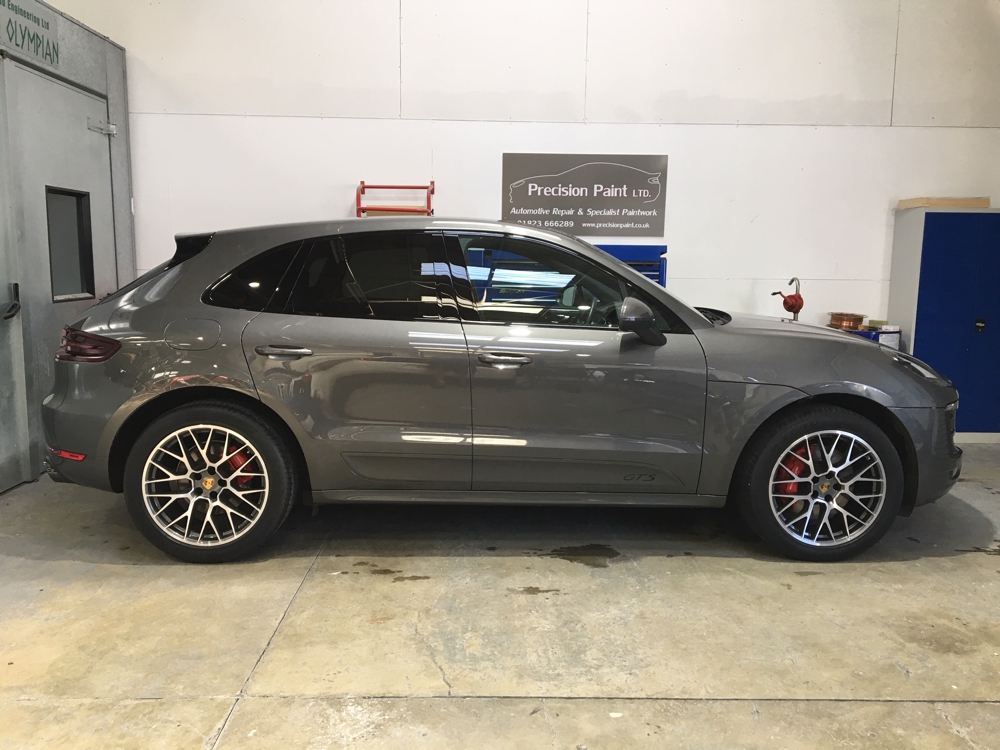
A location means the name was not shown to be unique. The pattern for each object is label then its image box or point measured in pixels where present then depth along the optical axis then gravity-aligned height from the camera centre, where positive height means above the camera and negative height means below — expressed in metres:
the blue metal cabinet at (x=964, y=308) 5.52 -0.17
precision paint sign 5.74 +0.72
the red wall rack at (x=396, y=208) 5.65 +0.55
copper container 5.67 -0.29
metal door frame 4.29 +1.12
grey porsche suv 3.31 -0.55
